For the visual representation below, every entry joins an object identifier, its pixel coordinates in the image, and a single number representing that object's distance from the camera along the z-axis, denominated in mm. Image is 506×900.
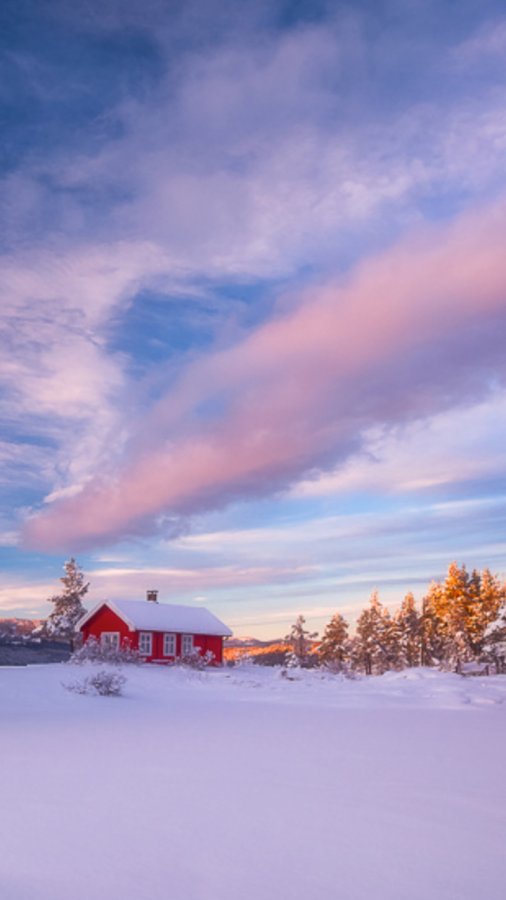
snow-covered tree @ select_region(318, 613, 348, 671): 62094
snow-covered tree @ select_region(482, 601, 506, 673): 36875
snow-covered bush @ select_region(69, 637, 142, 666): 34125
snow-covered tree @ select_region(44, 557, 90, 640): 49875
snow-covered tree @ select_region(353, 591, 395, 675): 60438
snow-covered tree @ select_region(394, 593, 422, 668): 67188
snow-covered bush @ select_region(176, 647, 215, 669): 39594
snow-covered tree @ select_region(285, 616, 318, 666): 60562
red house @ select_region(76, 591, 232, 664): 43094
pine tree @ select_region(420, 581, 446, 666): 67625
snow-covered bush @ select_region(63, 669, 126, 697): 18297
